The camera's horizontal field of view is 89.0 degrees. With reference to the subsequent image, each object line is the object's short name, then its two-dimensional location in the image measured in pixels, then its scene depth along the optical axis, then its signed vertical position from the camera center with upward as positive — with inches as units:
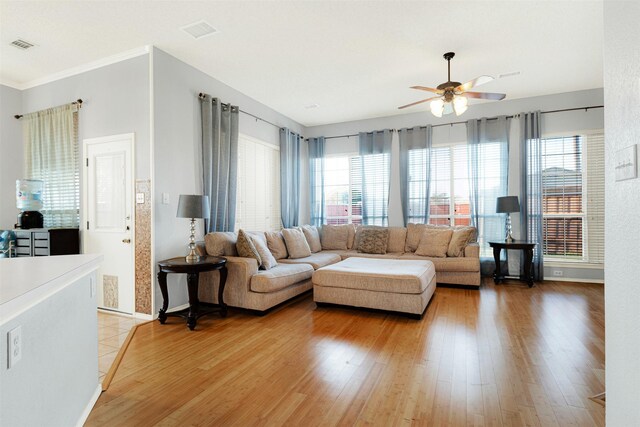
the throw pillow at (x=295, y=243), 203.9 -20.9
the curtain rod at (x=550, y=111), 202.1 +62.6
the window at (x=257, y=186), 205.3 +17.3
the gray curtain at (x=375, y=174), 252.4 +28.2
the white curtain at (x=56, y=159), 166.7 +28.4
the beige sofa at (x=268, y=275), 146.3 -32.8
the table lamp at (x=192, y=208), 138.0 +1.5
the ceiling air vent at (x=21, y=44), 136.1 +71.8
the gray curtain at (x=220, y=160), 167.5 +27.8
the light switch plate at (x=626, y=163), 41.2 +6.0
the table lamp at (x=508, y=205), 199.8 +2.5
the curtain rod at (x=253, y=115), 166.0 +62.0
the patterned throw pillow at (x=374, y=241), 228.1 -21.9
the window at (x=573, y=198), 203.9 +7.0
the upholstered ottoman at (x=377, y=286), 139.9 -34.4
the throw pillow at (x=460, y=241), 204.7 -20.1
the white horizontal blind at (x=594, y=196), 203.0 +7.8
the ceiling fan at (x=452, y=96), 142.5 +51.1
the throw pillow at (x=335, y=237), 246.7 -20.4
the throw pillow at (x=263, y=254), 161.2 -21.9
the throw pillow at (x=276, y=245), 194.5 -20.5
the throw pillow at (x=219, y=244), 155.5 -15.9
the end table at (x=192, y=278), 130.6 -28.0
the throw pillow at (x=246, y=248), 156.3 -17.7
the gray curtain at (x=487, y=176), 218.8 +22.2
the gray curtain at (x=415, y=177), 237.9 +25.4
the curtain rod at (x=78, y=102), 161.7 +55.0
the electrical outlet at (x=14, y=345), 41.6 -17.4
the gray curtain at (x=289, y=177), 241.8 +25.8
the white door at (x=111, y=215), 149.3 -1.3
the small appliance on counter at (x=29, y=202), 165.5 +5.8
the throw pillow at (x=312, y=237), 233.9 -19.4
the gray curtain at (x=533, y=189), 209.6 +13.0
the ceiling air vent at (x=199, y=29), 126.4 +72.6
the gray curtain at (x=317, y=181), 272.1 +24.9
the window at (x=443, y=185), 233.6 +17.6
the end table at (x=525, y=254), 197.0 -28.3
